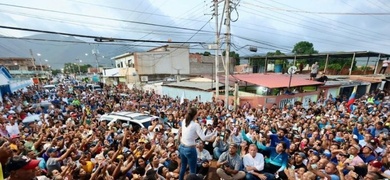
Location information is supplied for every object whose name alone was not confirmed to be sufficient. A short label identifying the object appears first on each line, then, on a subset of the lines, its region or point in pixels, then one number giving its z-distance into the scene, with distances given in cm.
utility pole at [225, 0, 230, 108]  1149
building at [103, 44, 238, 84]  3036
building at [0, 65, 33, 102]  1620
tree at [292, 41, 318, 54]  4982
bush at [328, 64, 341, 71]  2395
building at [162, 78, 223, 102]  1681
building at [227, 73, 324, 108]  1452
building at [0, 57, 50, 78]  4888
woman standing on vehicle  337
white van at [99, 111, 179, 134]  805
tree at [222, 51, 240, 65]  3956
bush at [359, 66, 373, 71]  2307
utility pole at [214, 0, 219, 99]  1246
